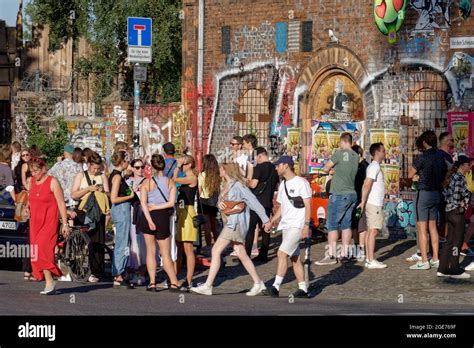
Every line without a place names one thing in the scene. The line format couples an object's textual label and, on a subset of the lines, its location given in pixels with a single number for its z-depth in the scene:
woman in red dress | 17.17
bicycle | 19.27
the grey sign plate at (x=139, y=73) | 24.98
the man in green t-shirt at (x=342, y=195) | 20.53
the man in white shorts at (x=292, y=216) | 17.33
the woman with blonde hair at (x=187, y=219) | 18.66
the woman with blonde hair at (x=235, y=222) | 17.73
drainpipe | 29.95
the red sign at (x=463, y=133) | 23.75
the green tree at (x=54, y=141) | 35.59
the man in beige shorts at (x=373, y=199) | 20.33
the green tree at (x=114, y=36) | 35.56
